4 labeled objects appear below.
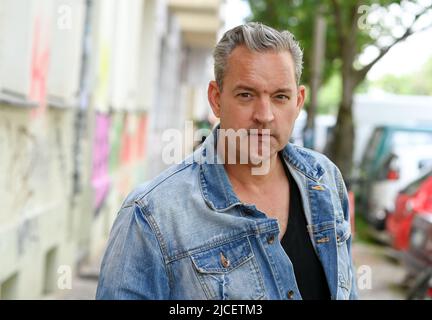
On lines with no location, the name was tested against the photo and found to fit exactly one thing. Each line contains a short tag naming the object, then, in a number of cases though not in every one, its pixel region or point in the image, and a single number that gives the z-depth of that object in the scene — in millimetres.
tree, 11258
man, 2326
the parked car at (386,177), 15383
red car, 10133
